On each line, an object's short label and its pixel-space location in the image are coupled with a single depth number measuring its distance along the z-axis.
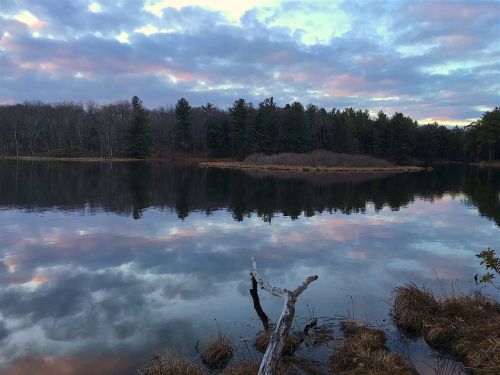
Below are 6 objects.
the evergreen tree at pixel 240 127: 105.69
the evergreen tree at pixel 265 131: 104.00
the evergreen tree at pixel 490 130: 114.12
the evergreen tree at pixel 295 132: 103.88
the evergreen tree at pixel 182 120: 120.75
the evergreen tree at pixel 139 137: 110.00
